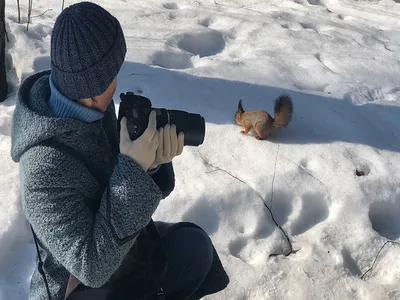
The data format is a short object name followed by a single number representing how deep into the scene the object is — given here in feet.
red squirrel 9.10
